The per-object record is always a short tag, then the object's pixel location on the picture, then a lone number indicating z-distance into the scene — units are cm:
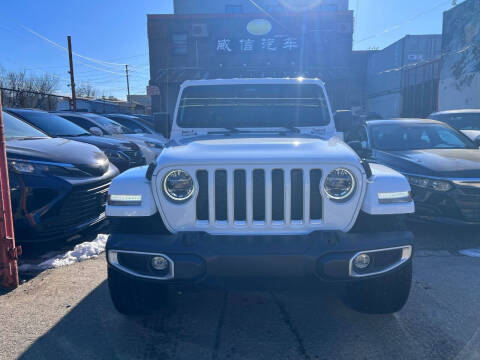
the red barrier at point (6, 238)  319
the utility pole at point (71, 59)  2090
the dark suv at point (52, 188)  364
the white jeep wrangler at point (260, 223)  225
